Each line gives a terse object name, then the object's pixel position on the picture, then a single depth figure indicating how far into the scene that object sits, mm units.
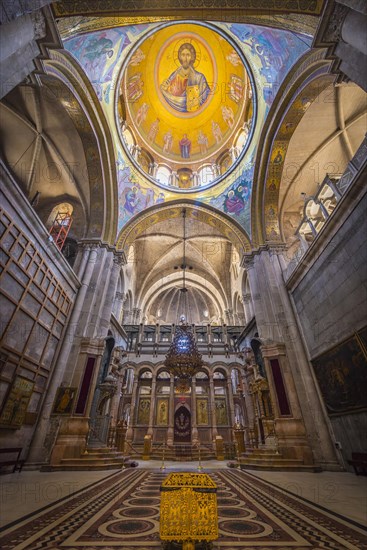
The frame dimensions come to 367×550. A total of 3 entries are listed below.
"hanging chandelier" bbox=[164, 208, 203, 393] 9297
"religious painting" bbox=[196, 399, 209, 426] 16281
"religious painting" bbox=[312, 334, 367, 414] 6065
